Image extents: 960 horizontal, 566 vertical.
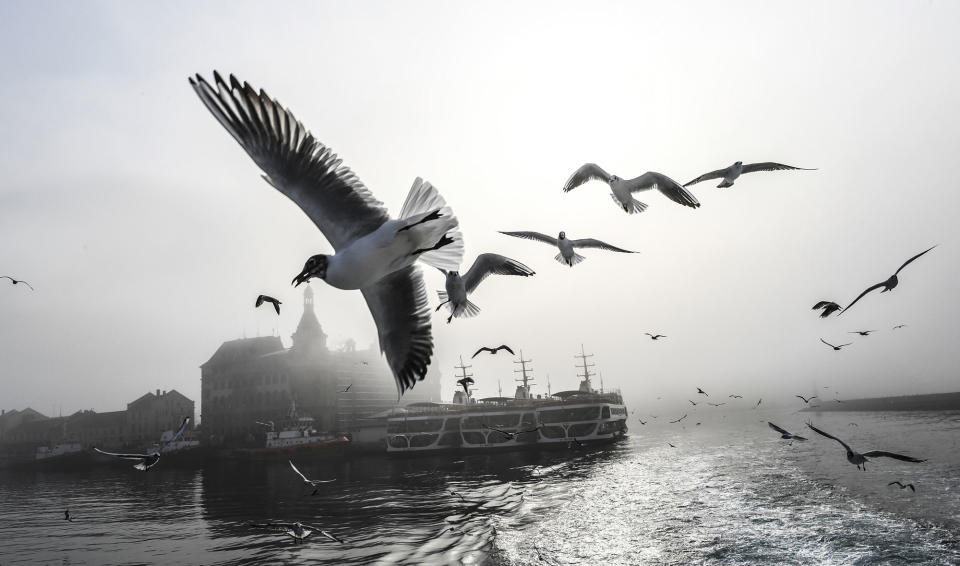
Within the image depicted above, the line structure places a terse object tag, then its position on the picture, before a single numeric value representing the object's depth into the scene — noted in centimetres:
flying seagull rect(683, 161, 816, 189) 930
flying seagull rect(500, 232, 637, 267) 1034
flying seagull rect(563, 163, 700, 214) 887
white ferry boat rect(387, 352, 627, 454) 5600
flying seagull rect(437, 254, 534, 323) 934
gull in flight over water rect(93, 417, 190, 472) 1115
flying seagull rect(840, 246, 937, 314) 832
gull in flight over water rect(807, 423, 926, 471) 1069
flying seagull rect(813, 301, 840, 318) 961
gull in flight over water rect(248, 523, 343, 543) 1247
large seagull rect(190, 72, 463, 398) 455
